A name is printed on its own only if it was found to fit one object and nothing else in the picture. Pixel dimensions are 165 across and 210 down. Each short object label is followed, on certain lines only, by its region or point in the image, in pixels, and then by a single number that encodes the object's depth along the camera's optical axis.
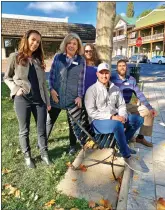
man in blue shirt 4.11
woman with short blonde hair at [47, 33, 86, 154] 3.50
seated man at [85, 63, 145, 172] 3.15
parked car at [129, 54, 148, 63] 37.00
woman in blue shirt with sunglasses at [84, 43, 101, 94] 3.70
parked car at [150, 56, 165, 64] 33.97
